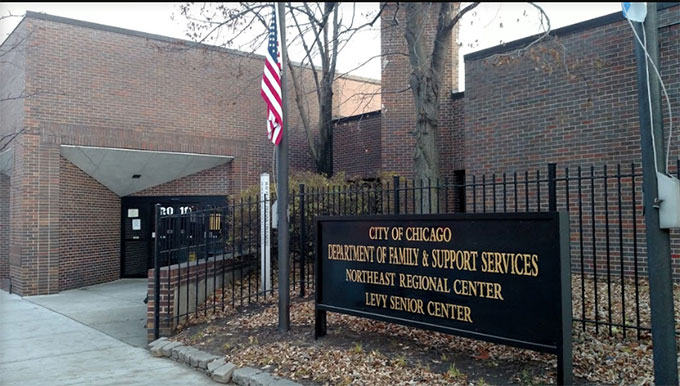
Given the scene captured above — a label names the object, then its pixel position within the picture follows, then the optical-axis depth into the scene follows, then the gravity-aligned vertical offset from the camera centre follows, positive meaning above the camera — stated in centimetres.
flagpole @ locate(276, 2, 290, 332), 675 +5
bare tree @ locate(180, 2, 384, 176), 1238 +365
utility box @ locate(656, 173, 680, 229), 355 +1
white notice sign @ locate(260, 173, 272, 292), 881 -61
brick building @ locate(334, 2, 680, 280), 877 +159
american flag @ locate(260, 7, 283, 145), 704 +151
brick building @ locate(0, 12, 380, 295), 1284 +168
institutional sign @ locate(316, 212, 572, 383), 436 -65
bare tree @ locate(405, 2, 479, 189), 925 +211
